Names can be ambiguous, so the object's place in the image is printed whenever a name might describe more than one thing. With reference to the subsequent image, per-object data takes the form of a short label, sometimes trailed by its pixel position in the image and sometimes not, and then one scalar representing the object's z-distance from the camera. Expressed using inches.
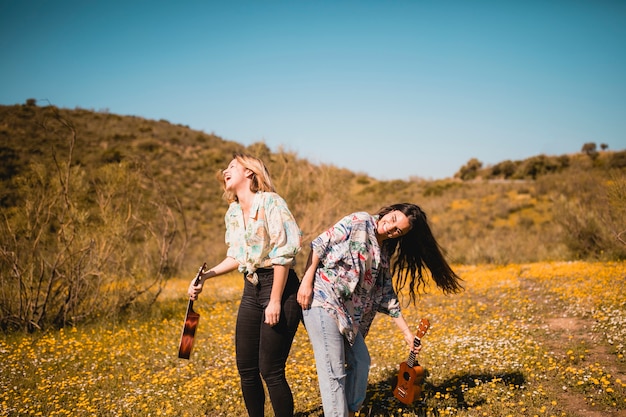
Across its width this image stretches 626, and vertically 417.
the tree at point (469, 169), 1555.1
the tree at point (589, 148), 1317.4
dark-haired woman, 106.3
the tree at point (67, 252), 266.2
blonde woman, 106.4
